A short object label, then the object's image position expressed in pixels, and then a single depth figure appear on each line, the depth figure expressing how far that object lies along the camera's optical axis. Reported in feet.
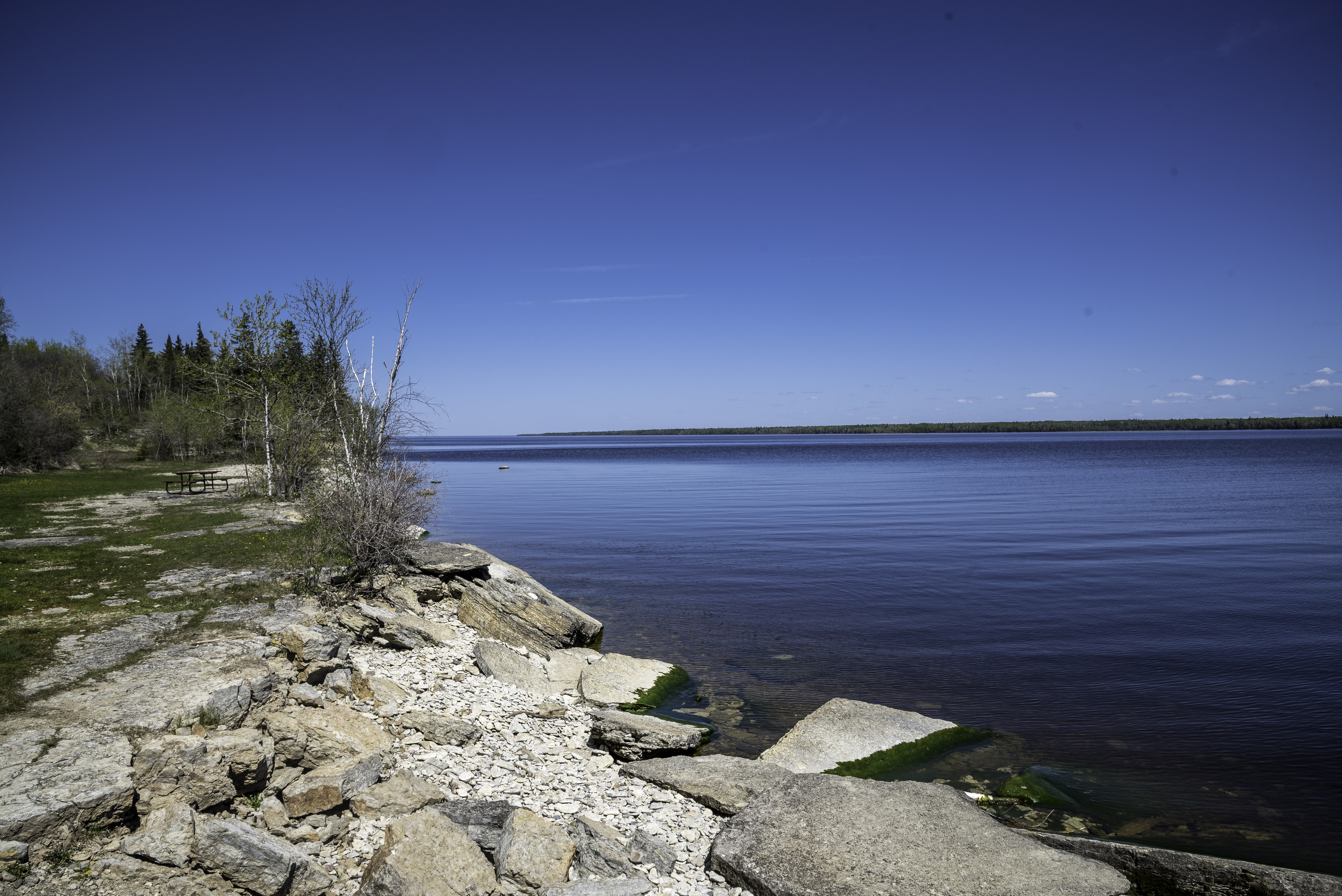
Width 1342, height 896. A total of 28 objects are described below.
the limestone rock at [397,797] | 19.58
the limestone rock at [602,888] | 16.46
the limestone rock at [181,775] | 17.76
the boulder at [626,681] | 33.30
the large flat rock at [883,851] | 17.46
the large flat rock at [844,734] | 26.71
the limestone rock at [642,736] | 26.61
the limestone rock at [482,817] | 19.02
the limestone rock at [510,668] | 33.55
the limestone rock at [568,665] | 35.53
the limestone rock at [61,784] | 15.57
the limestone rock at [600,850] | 17.97
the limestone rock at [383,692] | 27.40
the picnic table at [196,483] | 90.99
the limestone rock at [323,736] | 21.04
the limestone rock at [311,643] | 28.04
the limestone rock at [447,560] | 43.52
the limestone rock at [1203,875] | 17.80
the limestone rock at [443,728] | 25.35
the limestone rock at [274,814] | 18.34
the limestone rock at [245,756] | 19.08
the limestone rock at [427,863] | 16.30
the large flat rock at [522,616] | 40.32
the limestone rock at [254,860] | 15.80
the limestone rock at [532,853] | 17.34
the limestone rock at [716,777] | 21.98
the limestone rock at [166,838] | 15.83
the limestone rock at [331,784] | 18.99
